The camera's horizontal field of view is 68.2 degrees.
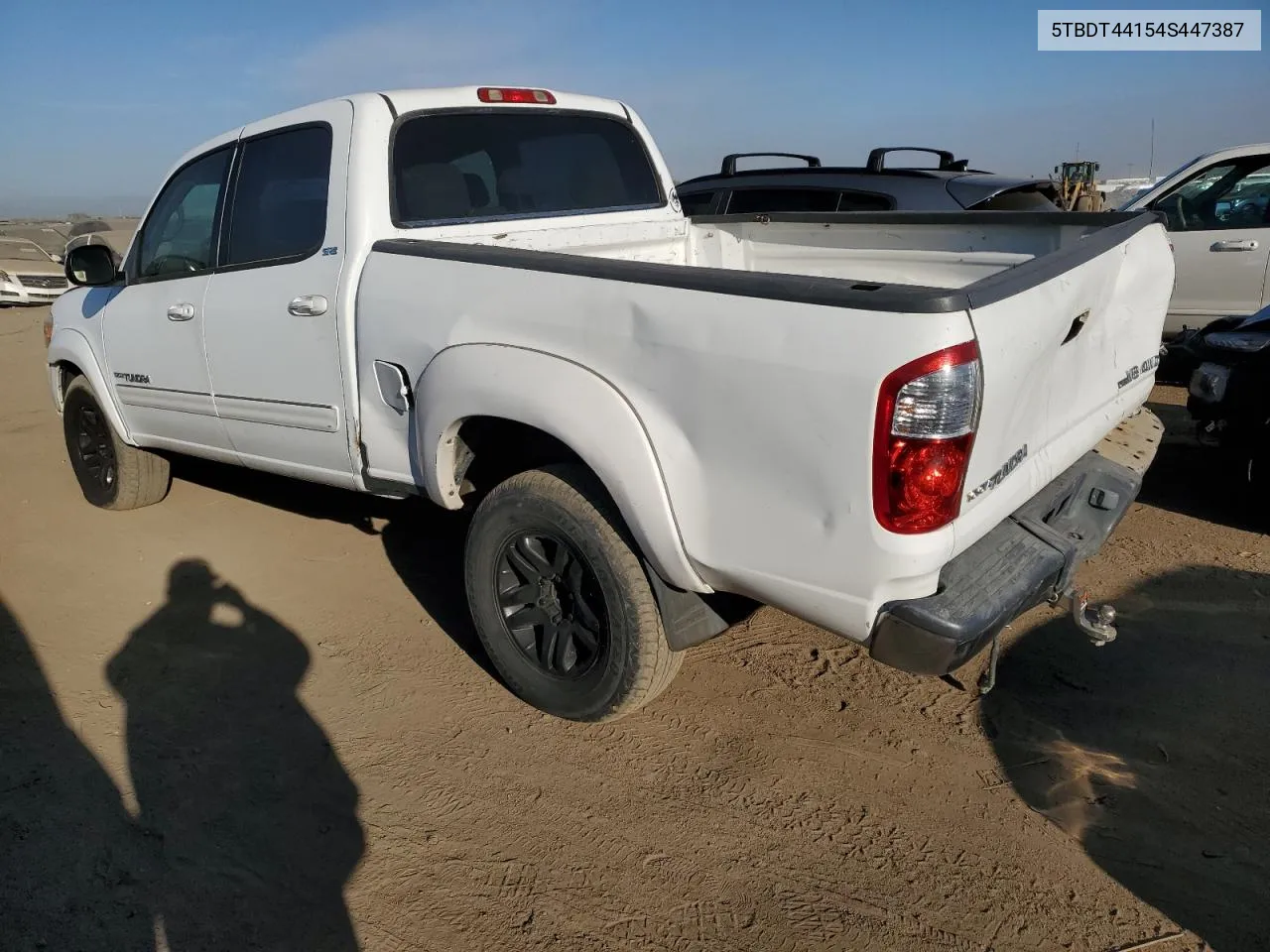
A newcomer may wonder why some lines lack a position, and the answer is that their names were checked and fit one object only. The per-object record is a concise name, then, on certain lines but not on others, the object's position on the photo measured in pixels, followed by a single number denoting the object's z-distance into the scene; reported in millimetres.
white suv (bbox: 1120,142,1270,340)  6742
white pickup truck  2205
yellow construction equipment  11125
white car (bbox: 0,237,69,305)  15898
